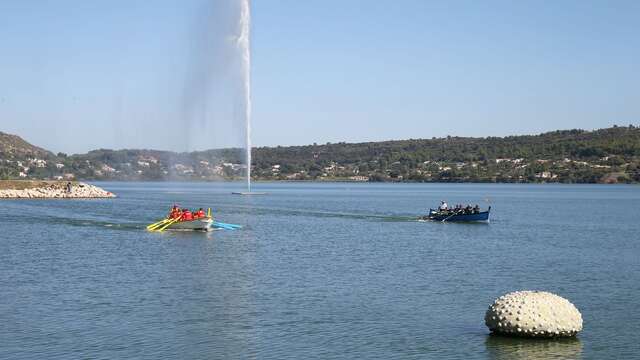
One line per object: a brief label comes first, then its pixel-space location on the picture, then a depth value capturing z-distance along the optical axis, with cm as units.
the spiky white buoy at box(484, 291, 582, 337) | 2441
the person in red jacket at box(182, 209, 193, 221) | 6975
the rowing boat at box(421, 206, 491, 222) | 8188
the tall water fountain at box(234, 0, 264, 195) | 10762
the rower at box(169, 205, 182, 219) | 7057
